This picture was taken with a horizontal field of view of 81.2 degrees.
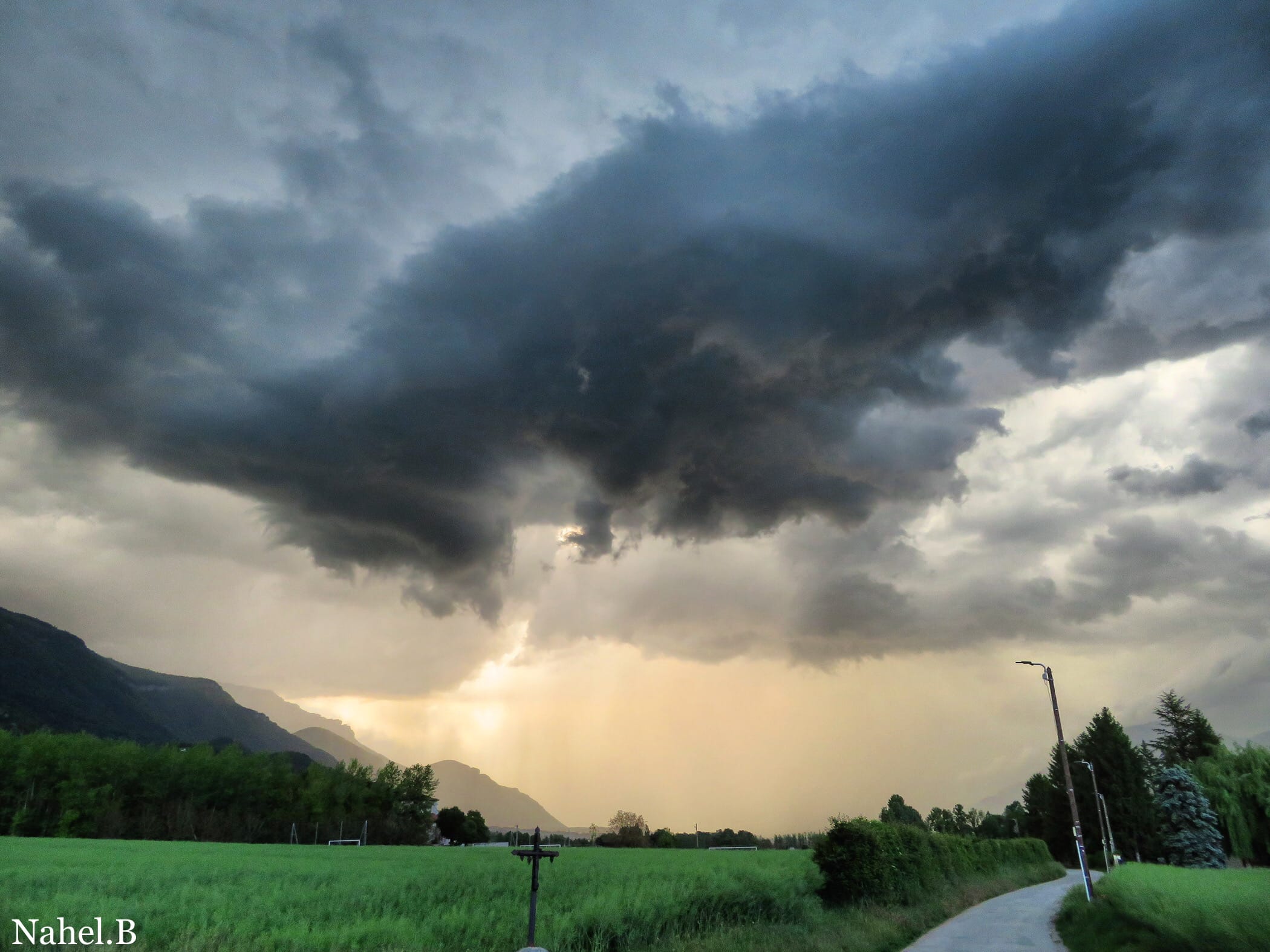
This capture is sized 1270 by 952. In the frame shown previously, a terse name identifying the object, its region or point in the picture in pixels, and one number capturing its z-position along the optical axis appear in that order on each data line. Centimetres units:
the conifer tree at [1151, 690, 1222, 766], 9712
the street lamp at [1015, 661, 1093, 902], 3206
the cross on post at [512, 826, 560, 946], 1449
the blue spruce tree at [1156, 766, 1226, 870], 5594
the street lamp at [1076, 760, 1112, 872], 6275
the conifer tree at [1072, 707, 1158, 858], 8331
